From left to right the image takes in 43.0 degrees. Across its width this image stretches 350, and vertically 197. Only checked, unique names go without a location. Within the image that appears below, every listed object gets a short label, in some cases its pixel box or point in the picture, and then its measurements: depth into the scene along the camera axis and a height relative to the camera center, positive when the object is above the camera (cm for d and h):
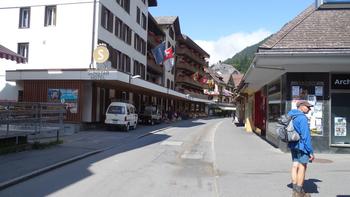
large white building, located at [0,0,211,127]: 3102 +457
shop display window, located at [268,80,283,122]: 1873 +66
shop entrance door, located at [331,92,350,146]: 1666 -11
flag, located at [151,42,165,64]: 5053 +676
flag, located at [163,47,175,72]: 5133 +693
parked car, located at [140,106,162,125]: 4325 -31
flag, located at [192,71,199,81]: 8901 +775
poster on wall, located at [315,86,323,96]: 1662 +98
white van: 3081 -22
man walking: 852 -69
